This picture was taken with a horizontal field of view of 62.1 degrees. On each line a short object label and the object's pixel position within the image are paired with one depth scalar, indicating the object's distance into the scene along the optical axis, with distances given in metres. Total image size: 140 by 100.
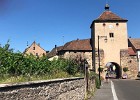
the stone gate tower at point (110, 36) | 29.14
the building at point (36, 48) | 37.67
